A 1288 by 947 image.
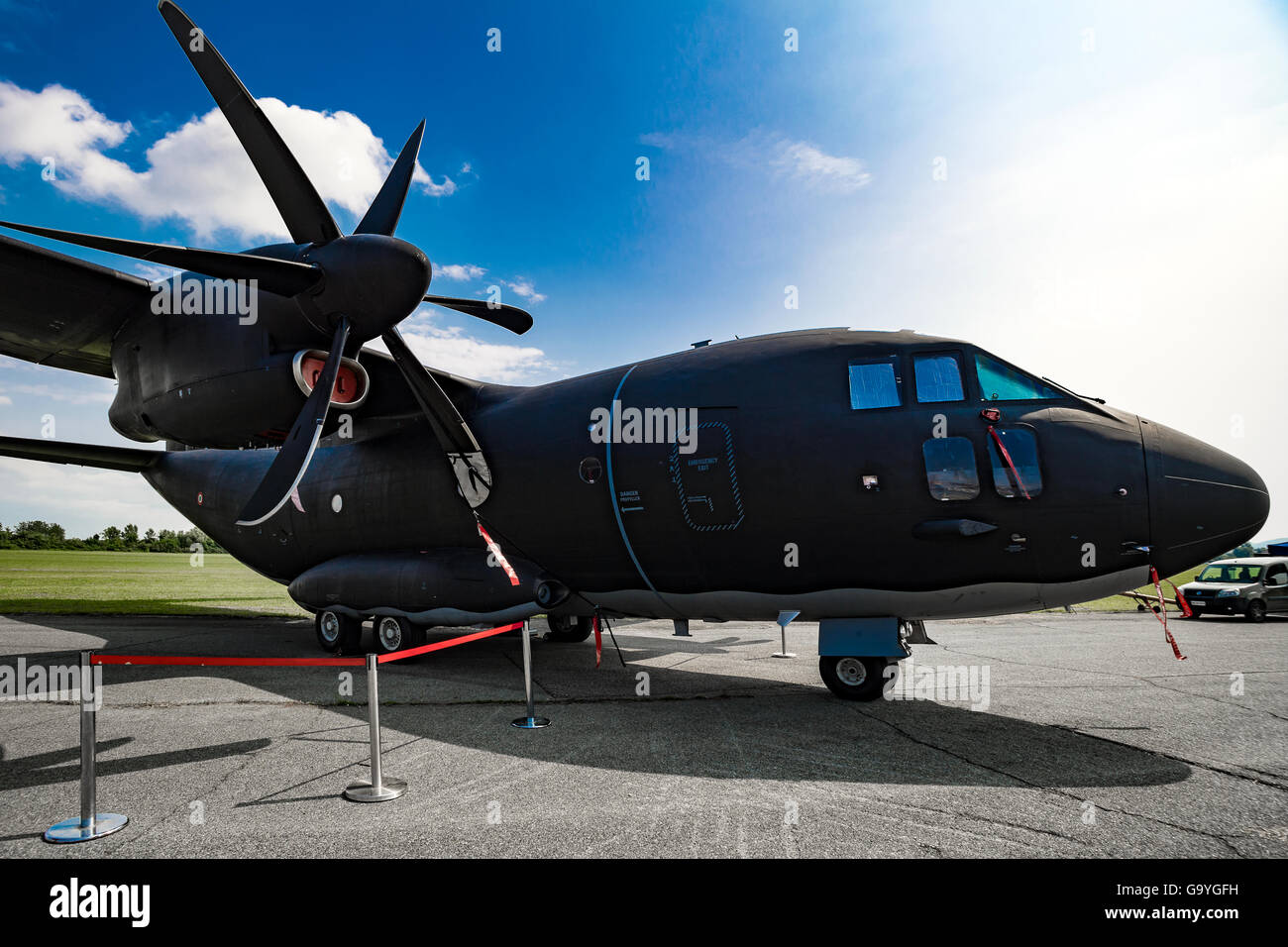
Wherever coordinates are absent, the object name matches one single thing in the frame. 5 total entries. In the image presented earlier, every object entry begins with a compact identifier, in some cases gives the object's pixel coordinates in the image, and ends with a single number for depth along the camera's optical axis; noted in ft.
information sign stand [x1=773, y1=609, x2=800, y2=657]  25.04
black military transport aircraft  21.54
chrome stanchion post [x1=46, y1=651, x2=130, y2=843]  13.58
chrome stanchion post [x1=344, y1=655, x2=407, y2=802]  15.56
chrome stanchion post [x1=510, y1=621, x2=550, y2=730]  22.22
